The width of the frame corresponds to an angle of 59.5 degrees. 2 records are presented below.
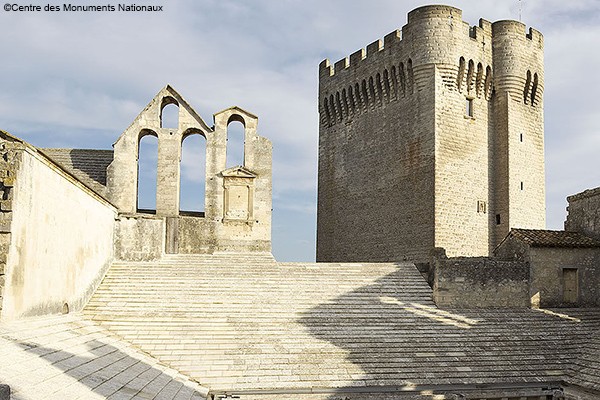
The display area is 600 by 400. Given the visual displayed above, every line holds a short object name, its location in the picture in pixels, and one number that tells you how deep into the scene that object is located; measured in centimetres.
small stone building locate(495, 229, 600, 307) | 1797
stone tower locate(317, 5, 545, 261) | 2511
